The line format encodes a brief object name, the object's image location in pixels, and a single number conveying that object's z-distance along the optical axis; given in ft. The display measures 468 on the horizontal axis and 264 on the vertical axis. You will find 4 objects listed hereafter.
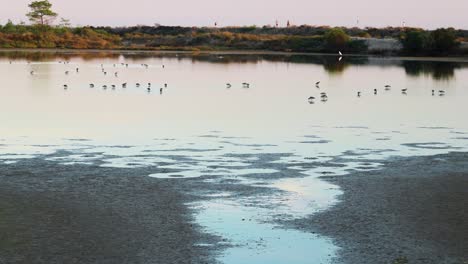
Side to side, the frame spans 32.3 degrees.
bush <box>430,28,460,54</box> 440.04
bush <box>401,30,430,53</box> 447.83
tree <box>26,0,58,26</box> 648.38
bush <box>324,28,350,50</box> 506.89
